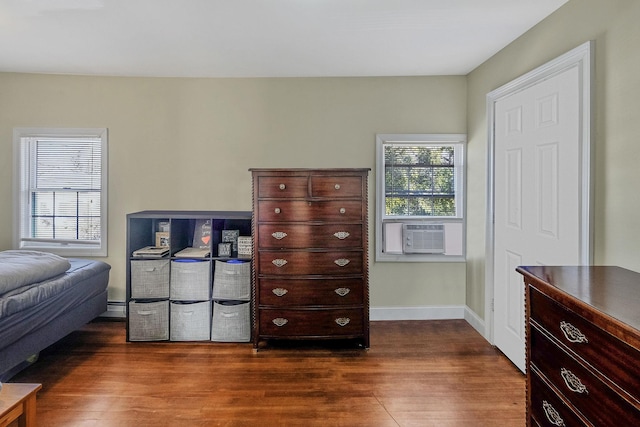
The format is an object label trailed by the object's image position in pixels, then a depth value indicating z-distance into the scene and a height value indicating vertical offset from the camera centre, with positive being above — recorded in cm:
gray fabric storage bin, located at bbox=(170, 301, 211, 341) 324 -94
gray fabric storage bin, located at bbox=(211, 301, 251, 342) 321 -94
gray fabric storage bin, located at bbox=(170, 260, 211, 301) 325 -58
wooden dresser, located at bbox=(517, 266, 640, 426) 105 -42
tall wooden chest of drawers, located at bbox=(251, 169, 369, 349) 302 -32
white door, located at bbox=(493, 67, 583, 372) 217 +18
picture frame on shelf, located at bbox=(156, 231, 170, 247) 354 -24
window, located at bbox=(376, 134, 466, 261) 373 +15
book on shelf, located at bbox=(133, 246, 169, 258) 327 -34
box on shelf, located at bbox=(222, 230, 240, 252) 339 -21
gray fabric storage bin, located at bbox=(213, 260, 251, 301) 322 -58
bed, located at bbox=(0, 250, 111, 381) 237 -64
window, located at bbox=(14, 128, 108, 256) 372 +20
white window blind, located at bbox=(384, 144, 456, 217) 376 +36
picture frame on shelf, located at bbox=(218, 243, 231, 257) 331 -32
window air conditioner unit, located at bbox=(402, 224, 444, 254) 372 -23
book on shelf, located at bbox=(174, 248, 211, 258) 329 -35
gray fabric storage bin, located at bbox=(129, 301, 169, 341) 322 -93
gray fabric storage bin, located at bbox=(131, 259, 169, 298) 324 -57
